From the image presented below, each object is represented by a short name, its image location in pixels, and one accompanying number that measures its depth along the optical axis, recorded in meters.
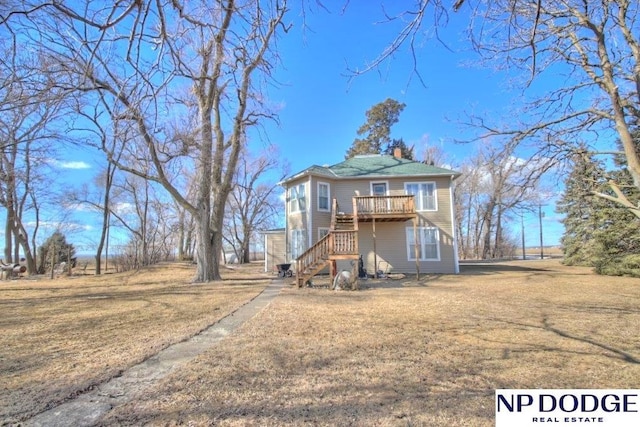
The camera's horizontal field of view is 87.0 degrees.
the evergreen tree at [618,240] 16.28
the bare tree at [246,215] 40.28
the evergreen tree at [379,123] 33.91
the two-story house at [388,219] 18.09
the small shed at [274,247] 23.30
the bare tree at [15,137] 3.41
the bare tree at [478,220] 36.88
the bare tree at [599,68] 6.19
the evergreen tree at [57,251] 25.73
